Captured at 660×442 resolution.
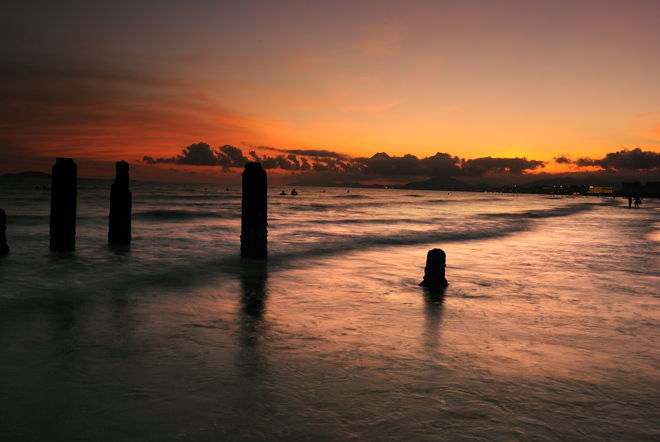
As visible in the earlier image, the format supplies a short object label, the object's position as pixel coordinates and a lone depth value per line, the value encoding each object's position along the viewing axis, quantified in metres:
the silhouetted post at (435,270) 11.75
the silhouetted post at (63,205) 15.30
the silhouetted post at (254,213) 14.70
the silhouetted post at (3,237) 15.45
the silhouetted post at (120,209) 16.89
